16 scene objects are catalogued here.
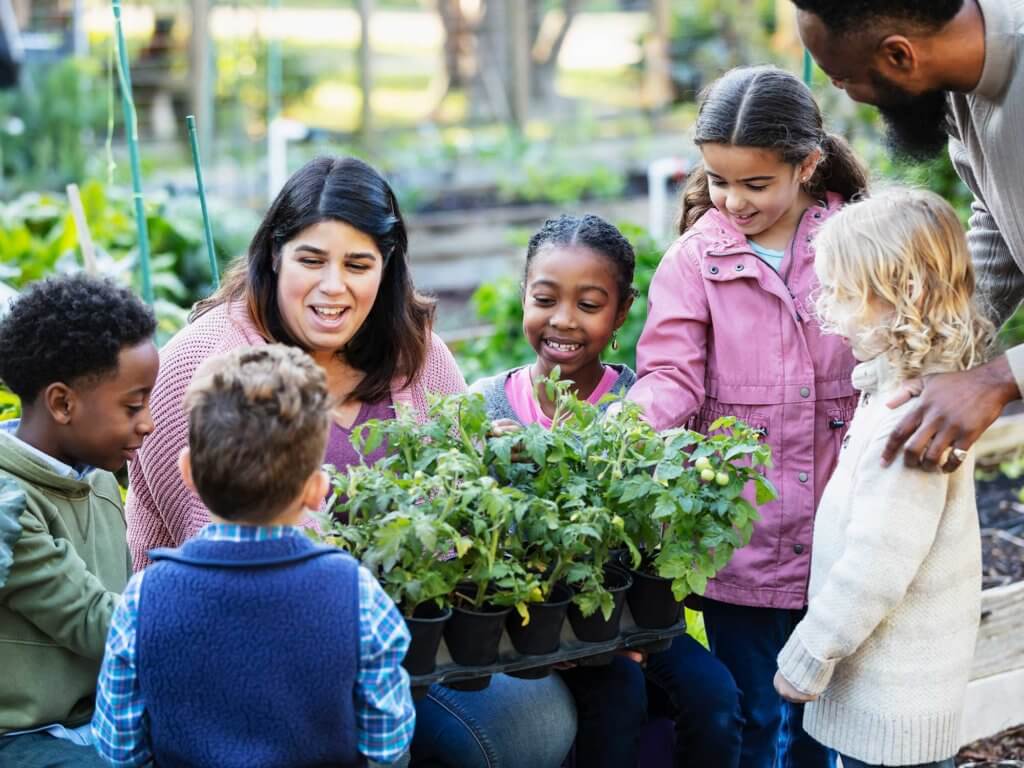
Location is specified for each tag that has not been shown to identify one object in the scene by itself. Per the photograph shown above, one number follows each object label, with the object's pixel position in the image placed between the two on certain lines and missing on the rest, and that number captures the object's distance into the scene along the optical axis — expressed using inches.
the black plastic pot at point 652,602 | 89.5
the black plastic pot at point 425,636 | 80.0
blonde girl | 87.9
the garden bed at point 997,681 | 138.8
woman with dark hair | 104.2
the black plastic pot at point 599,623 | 87.4
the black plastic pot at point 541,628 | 84.2
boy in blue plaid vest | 72.2
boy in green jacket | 84.1
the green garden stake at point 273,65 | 321.4
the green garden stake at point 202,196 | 117.8
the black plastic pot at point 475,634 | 82.0
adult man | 87.8
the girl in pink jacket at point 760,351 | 106.7
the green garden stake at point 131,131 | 129.3
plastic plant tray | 83.2
